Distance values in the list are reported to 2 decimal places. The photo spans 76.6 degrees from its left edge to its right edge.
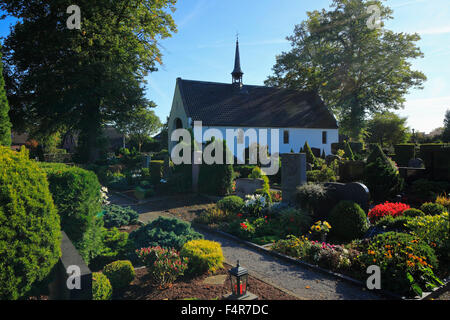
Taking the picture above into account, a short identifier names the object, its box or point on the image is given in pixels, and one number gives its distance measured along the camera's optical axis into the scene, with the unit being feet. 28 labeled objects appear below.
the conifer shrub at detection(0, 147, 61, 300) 10.78
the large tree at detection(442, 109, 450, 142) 125.80
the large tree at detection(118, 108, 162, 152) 165.35
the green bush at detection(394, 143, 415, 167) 63.87
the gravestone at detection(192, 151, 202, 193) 48.88
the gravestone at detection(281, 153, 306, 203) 34.14
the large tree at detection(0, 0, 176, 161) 64.08
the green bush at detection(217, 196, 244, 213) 33.50
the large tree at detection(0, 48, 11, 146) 29.12
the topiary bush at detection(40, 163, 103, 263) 16.53
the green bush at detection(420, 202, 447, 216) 25.79
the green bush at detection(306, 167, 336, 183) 52.11
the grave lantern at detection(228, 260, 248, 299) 13.33
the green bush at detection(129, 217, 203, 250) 20.25
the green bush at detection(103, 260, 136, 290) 15.47
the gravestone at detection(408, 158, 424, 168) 58.65
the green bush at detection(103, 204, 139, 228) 27.86
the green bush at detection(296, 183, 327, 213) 29.84
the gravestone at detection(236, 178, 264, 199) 42.73
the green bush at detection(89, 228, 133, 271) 19.10
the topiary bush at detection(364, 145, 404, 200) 37.88
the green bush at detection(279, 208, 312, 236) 26.45
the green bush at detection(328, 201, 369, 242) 24.12
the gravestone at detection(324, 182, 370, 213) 27.30
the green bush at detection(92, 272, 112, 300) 13.00
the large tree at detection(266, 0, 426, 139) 103.96
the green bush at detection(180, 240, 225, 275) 17.72
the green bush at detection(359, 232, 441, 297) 15.72
